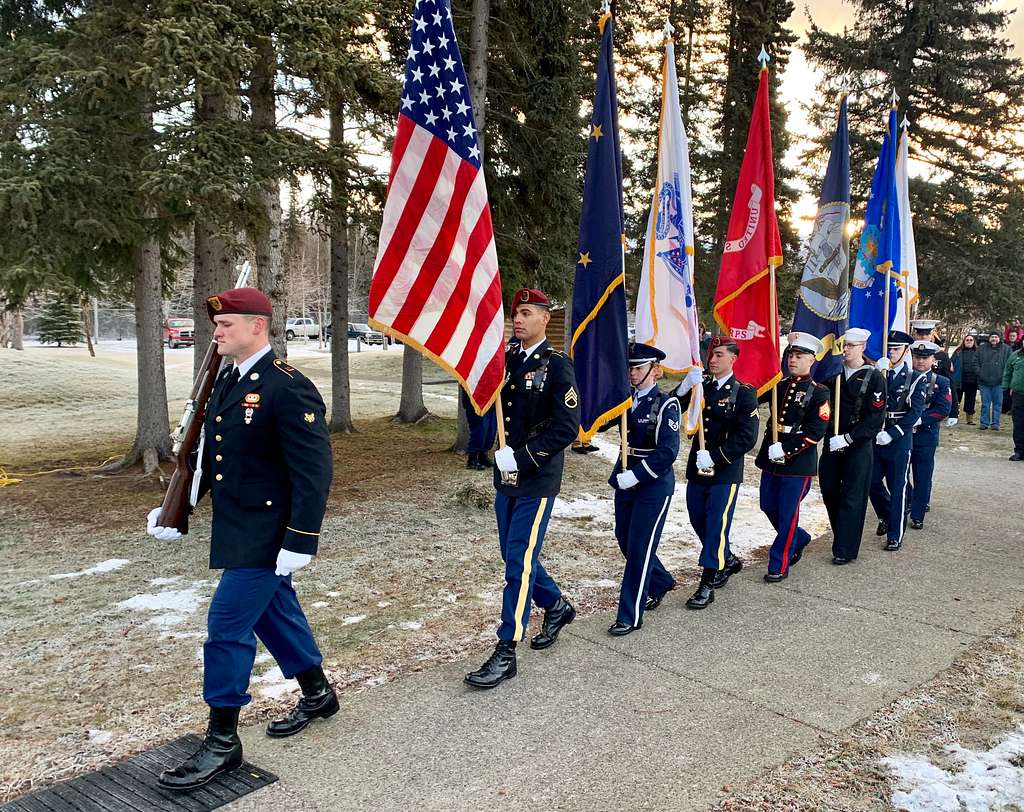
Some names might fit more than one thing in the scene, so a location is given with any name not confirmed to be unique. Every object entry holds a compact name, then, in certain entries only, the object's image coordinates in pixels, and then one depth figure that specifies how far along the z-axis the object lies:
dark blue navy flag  7.91
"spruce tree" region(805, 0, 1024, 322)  22.02
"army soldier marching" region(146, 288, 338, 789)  3.28
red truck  46.44
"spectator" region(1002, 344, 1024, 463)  13.41
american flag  4.42
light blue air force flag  8.93
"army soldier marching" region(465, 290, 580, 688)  4.30
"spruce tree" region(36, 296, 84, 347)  41.34
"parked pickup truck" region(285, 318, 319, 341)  57.31
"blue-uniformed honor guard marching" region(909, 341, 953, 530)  8.41
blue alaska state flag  5.42
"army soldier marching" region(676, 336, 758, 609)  5.74
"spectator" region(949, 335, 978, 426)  17.89
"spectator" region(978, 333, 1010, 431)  16.44
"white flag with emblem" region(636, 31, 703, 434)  6.60
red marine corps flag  7.02
